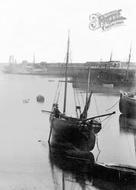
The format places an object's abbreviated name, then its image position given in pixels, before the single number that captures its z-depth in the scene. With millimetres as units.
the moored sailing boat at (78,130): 32531
